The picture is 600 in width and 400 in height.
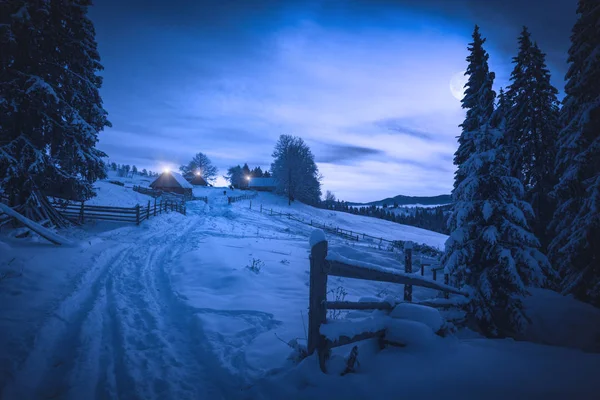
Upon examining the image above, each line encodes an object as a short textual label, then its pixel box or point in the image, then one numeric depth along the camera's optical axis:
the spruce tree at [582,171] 8.73
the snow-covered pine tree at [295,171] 51.84
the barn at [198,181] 78.12
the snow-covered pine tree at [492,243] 6.88
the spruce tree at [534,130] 15.35
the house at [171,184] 50.69
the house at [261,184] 74.31
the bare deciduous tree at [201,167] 87.94
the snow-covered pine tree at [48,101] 10.02
